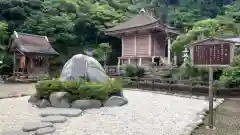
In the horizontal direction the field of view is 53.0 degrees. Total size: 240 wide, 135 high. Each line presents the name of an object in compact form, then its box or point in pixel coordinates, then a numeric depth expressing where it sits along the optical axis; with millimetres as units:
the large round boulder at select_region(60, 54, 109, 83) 10156
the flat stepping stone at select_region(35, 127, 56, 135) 5445
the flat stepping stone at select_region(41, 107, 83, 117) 7297
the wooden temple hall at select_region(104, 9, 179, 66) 22672
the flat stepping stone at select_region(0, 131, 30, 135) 5422
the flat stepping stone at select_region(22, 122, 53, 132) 5723
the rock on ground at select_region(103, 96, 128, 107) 8852
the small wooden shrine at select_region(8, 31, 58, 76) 21766
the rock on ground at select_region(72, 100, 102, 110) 8367
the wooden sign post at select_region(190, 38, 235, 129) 6391
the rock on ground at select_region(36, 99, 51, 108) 8612
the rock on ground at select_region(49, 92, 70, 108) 8500
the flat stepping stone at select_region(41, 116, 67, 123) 6562
